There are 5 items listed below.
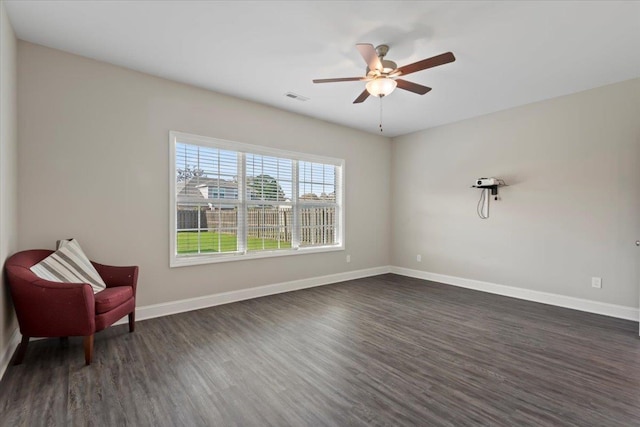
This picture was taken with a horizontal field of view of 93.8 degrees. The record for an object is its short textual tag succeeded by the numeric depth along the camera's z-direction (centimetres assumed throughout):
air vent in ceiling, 409
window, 386
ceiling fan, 249
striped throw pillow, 262
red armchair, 232
